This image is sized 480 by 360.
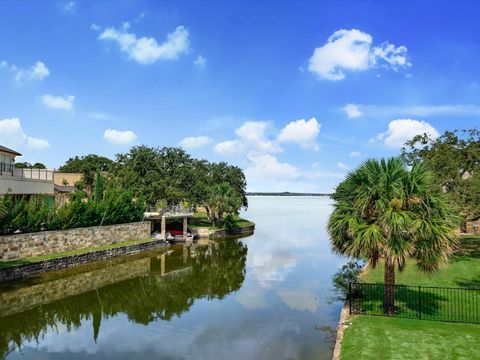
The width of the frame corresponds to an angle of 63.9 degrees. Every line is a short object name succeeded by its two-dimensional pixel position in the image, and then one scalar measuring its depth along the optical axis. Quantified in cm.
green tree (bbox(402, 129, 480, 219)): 3062
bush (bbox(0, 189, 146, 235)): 3073
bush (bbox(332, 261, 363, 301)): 2038
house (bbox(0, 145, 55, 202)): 3838
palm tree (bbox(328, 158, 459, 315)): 1436
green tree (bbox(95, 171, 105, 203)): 5075
